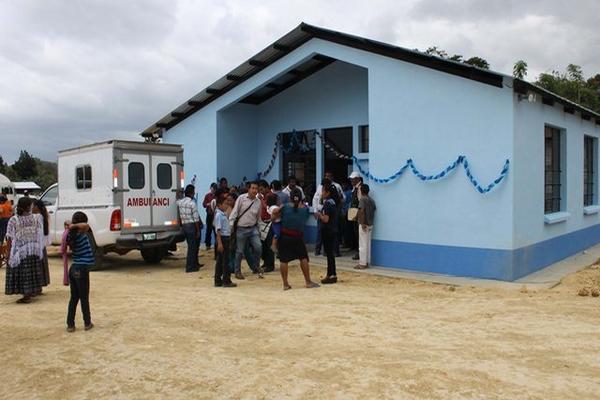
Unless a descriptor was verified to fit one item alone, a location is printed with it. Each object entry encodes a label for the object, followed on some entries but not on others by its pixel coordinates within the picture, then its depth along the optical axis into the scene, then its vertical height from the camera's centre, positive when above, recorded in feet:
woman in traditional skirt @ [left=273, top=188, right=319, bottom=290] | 27.68 -2.25
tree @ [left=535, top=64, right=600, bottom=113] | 92.68 +17.36
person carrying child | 20.38 -2.80
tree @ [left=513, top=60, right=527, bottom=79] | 96.37 +21.08
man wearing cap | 34.45 -0.26
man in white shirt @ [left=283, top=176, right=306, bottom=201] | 37.09 +0.45
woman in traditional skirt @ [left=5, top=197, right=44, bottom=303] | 25.77 -2.80
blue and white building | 29.71 +2.80
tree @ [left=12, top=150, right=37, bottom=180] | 196.95 +9.88
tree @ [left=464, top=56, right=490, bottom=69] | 93.25 +21.86
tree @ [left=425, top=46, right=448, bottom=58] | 95.77 +24.11
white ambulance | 34.96 +0.05
